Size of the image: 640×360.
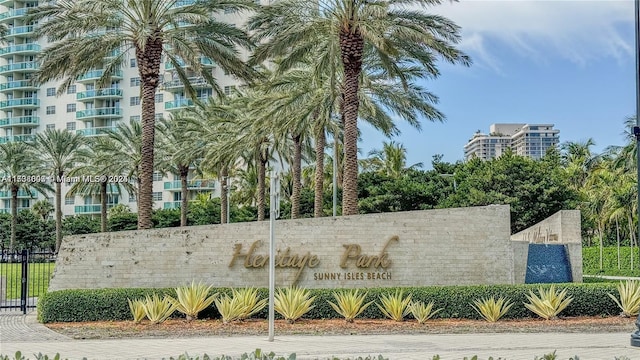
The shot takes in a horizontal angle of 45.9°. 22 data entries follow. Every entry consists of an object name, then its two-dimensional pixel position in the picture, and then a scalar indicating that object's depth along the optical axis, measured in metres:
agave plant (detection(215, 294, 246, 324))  17.92
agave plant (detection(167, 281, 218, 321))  18.34
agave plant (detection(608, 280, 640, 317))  19.55
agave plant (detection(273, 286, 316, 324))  18.16
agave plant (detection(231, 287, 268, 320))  18.30
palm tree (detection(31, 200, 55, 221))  91.69
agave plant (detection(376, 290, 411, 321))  18.80
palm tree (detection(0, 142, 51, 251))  63.69
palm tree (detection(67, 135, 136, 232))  53.97
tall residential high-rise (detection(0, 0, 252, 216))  91.44
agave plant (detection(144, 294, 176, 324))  17.72
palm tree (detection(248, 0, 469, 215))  24.70
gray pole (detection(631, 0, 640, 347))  14.29
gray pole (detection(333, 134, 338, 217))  38.23
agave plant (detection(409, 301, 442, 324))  18.58
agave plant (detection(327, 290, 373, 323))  18.52
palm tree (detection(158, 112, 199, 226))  46.66
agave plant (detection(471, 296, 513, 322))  19.14
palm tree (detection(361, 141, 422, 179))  68.44
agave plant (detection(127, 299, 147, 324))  17.73
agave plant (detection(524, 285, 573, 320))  19.27
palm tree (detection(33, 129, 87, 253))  61.09
